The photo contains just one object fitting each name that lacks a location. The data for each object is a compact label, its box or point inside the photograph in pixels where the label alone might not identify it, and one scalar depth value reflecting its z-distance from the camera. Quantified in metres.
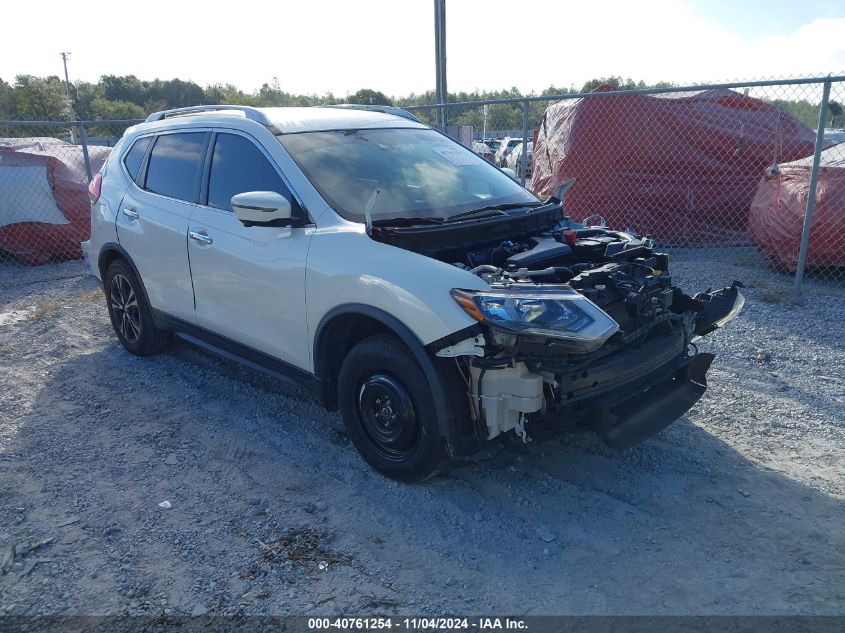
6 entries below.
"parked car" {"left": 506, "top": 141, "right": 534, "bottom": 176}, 18.36
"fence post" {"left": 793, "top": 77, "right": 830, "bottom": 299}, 6.75
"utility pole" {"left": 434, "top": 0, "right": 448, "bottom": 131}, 10.79
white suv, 3.29
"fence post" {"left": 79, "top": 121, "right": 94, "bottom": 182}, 10.46
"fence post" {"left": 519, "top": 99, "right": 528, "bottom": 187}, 8.81
